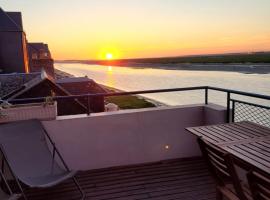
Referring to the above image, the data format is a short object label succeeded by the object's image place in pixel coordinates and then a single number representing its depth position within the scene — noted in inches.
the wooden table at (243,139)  81.4
